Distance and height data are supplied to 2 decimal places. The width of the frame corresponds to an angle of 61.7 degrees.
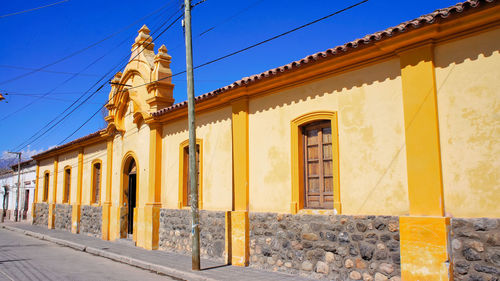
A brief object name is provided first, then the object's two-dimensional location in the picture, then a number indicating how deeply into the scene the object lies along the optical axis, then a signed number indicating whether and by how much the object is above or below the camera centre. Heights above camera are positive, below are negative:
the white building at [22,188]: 30.20 +0.37
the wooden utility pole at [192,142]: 9.51 +1.14
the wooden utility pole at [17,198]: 30.69 -0.37
